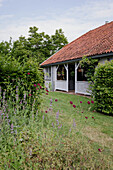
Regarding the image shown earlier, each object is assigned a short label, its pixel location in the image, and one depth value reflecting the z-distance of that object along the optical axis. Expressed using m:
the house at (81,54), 9.62
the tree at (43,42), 28.36
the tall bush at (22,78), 3.89
